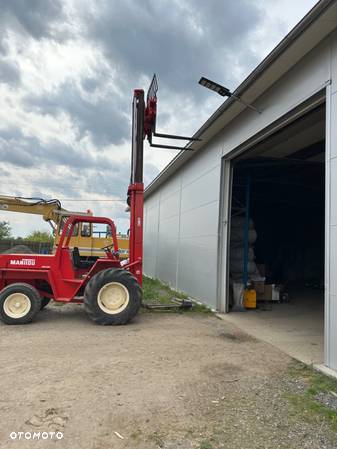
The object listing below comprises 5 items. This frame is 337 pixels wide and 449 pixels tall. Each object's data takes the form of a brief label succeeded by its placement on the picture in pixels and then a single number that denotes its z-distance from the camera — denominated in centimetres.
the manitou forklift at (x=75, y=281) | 737
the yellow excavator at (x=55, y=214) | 1238
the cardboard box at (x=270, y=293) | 1100
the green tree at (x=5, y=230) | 4244
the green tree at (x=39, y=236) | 3744
